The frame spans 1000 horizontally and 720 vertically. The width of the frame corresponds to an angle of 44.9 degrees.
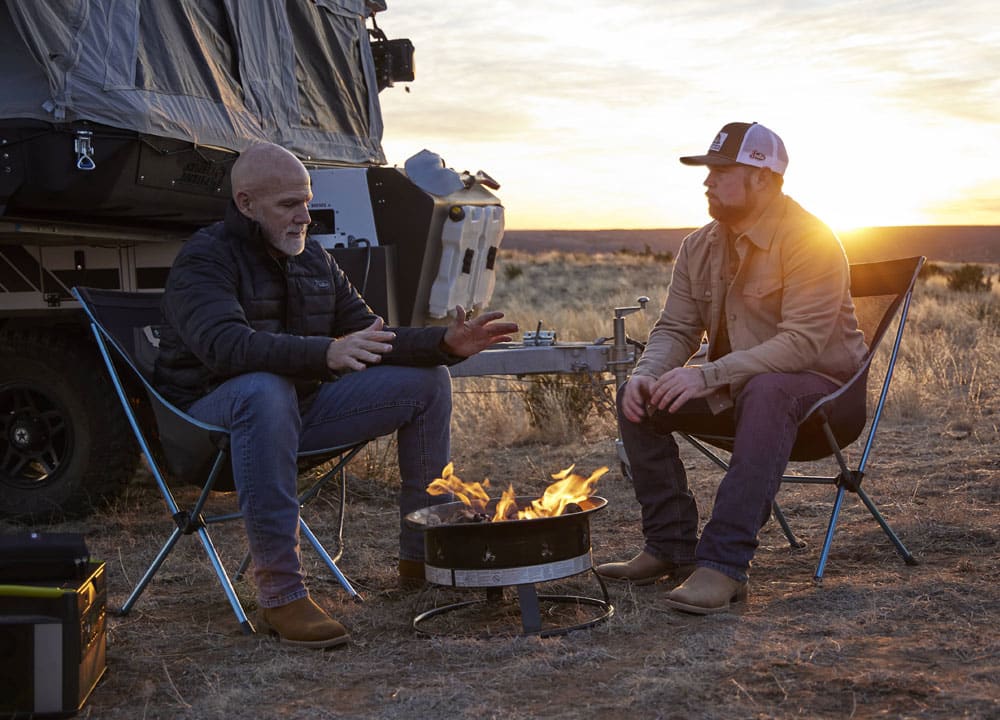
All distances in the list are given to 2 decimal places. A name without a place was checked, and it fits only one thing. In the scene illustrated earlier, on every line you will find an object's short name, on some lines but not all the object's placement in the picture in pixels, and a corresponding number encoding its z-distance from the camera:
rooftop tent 4.37
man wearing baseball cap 3.40
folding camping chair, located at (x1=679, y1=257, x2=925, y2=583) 3.62
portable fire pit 3.15
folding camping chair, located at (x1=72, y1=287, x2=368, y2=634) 3.37
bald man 3.20
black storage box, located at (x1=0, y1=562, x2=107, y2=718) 2.62
